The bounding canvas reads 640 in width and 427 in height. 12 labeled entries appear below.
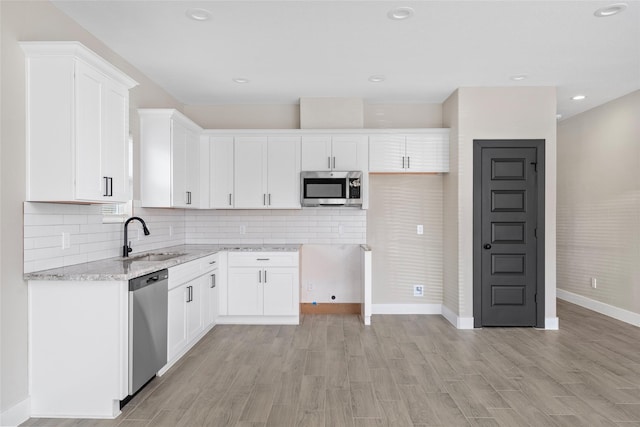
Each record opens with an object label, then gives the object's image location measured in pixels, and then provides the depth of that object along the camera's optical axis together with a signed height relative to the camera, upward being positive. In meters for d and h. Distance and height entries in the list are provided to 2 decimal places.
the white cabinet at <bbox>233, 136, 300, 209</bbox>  5.00 +0.56
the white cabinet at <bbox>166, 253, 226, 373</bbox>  3.38 -0.85
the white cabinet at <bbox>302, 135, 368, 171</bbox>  4.97 +0.82
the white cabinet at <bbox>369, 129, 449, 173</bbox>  4.96 +0.82
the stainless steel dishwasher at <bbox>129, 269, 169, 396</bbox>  2.67 -0.82
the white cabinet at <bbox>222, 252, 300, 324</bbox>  4.68 -0.85
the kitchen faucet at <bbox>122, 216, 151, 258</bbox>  3.58 -0.26
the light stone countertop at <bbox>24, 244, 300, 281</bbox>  2.53 -0.39
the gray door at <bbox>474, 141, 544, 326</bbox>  4.59 -0.19
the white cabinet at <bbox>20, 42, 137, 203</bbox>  2.52 +0.62
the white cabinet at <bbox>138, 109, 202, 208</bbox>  4.10 +0.63
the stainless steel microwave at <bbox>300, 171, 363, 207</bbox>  4.89 +0.34
